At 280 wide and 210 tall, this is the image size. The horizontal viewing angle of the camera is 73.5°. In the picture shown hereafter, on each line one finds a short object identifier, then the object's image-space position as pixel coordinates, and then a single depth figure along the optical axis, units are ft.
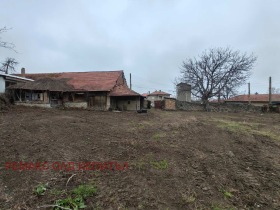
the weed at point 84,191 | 11.19
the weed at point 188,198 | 11.13
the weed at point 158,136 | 24.71
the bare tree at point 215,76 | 95.35
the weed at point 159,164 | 15.38
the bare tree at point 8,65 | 103.75
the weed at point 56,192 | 11.26
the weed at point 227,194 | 12.01
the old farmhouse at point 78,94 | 62.64
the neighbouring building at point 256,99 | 131.71
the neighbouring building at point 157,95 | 170.75
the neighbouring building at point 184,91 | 115.55
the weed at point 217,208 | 10.58
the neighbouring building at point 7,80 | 56.85
